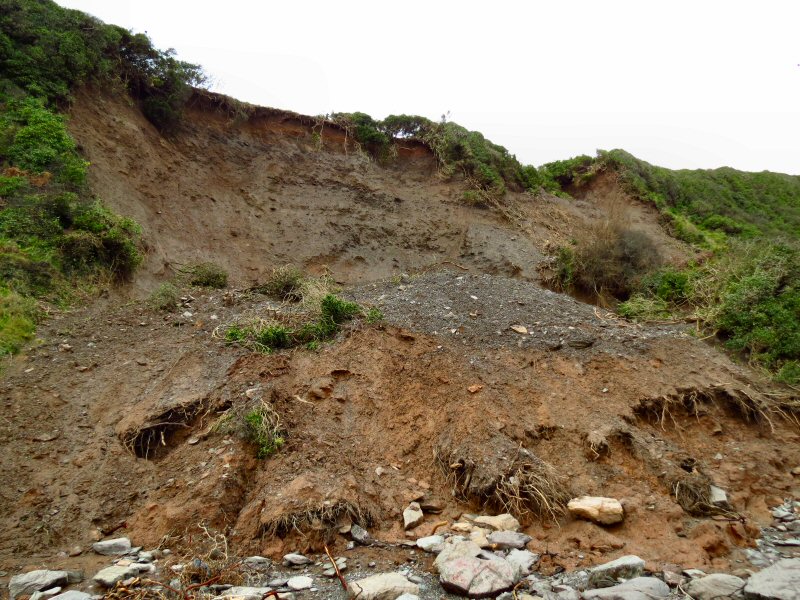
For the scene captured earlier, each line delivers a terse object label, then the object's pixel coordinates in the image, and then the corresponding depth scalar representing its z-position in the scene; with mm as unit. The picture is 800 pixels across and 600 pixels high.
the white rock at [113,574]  3781
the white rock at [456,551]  4055
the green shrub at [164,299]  8227
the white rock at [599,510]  4770
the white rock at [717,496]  5184
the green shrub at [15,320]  6512
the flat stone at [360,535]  4570
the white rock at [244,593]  3592
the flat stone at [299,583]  3890
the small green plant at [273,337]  7121
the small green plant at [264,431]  5326
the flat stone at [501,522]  4758
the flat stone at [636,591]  3475
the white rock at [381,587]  3664
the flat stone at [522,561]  3953
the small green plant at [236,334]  7164
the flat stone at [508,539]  4406
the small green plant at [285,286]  9664
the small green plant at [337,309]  7664
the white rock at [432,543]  4398
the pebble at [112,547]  4301
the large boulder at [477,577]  3709
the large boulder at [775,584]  3230
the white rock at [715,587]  3459
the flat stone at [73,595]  3541
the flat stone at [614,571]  3764
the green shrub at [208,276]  10148
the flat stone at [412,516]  4898
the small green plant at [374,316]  7704
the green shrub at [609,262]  11570
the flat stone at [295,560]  4277
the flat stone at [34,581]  3660
